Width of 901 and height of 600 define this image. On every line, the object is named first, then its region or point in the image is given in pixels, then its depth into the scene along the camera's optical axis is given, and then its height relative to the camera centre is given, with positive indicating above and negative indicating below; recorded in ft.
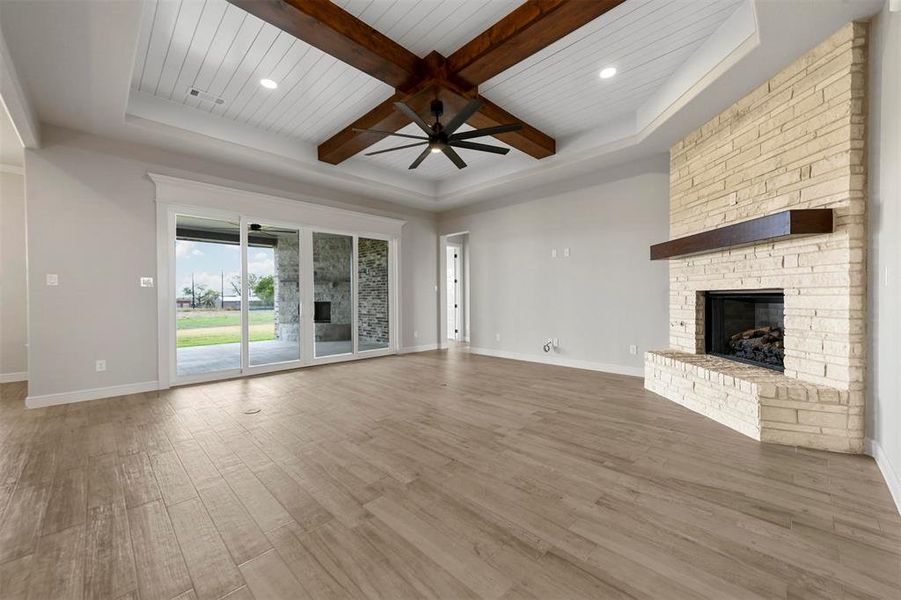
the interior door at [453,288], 30.22 +0.56
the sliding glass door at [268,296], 15.56 -0.05
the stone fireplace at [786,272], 8.08 +0.60
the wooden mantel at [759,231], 8.36 +1.70
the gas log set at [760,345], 10.68 -1.66
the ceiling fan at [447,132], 10.34 +5.17
